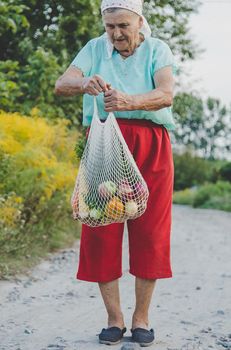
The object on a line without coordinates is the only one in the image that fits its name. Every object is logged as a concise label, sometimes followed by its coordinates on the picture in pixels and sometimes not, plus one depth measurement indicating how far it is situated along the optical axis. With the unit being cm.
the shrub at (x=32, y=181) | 685
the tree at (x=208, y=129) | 4022
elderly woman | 407
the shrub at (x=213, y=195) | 1955
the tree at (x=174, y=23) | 1202
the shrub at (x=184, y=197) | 2222
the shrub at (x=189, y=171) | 2708
